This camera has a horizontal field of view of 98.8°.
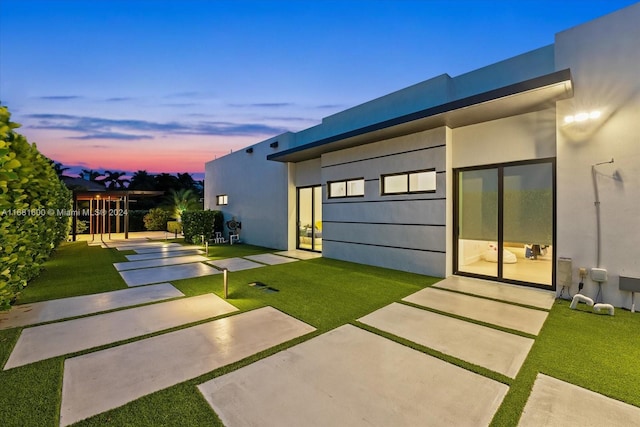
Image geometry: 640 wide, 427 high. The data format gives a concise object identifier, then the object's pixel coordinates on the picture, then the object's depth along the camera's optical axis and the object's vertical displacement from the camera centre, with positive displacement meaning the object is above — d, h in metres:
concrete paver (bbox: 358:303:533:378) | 2.70 -1.46
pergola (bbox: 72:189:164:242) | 14.92 +0.22
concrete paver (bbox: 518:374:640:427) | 1.87 -1.44
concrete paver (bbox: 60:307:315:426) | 2.10 -1.44
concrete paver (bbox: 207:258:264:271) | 7.09 -1.45
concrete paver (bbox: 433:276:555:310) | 4.45 -1.45
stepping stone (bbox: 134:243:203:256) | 10.08 -1.47
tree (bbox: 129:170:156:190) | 33.22 +3.85
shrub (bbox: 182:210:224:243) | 12.76 -0.61
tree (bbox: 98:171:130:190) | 36.06 +4.29
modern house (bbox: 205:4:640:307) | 4.19 +0.81
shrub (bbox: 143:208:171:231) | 19.84 -0.56
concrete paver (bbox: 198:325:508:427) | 1.90 -1.44
